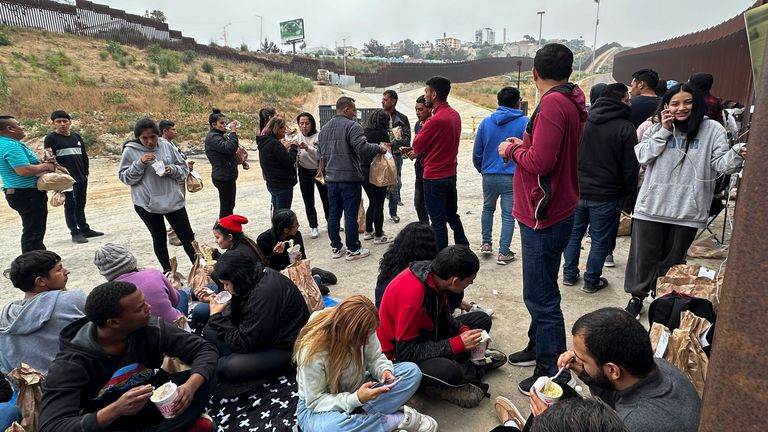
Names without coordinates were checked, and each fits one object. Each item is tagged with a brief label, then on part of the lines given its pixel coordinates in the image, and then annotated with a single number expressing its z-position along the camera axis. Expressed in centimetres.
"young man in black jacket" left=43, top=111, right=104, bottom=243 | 662
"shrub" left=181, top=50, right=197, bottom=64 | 3761
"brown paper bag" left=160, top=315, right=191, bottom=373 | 294
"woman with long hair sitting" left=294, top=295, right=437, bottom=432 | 244
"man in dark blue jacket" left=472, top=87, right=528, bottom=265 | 488
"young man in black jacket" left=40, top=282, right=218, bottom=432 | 232
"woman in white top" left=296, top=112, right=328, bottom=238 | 623
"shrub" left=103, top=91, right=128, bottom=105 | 2216
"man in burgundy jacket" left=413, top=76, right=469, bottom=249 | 474
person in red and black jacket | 283
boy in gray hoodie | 274
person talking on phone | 333
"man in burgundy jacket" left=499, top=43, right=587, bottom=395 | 267
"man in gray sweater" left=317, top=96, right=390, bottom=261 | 544
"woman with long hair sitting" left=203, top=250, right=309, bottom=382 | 312
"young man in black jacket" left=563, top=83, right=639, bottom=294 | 399
